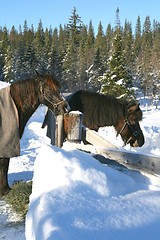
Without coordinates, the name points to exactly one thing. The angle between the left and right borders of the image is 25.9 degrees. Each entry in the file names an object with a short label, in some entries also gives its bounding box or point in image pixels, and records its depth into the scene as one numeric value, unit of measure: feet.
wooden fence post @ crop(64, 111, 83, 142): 14.83
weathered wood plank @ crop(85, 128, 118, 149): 14.99
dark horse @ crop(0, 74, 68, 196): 16.75
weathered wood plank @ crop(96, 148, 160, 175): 11.18
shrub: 13.39
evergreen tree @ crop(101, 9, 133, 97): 103.76
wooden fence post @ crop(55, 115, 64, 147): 15.30
